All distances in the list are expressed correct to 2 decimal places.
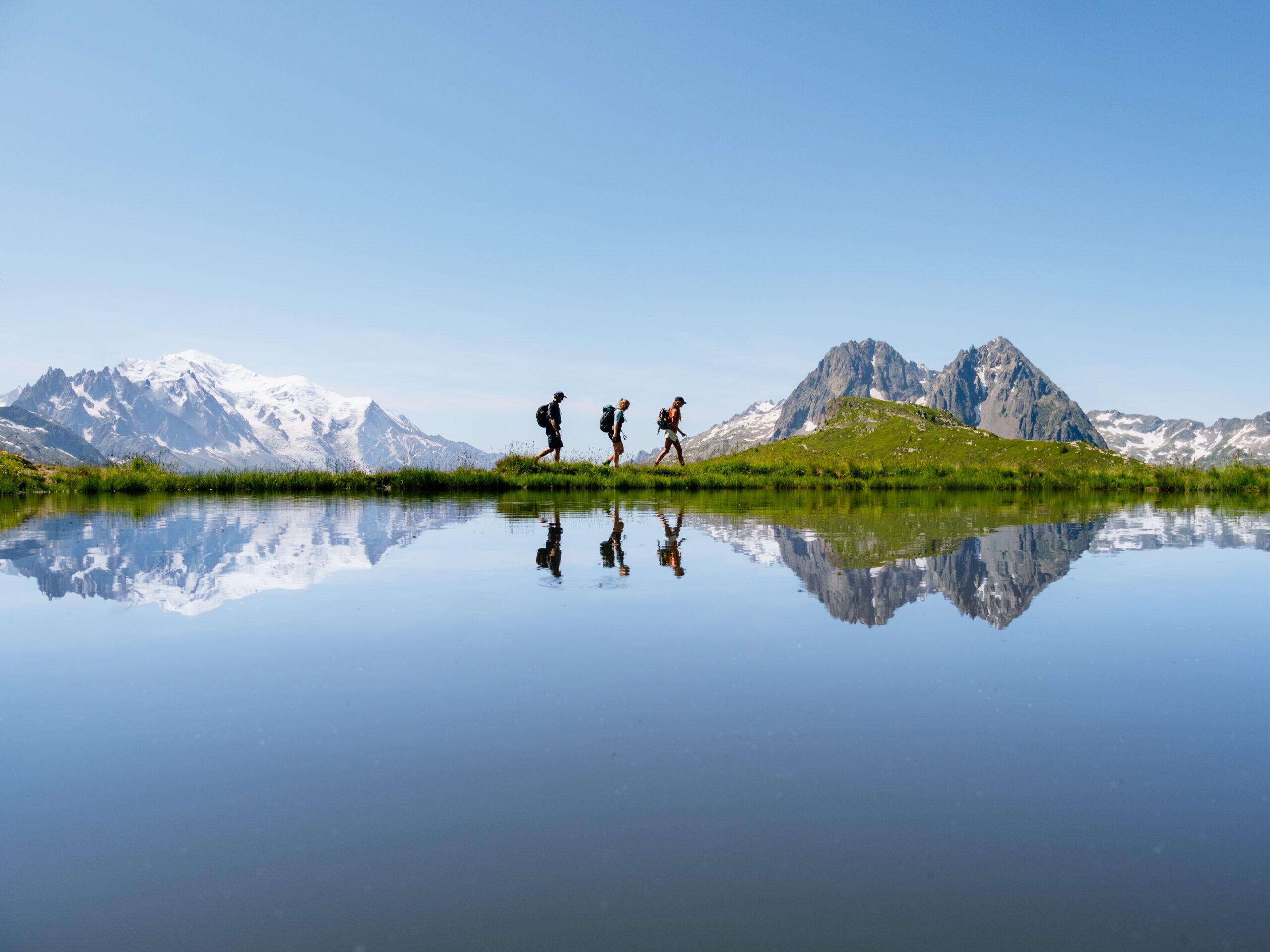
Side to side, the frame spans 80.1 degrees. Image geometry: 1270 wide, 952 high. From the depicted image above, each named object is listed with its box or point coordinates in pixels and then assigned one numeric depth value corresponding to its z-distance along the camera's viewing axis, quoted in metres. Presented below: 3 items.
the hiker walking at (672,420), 37.59
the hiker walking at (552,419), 34.50
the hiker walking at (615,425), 36.06
